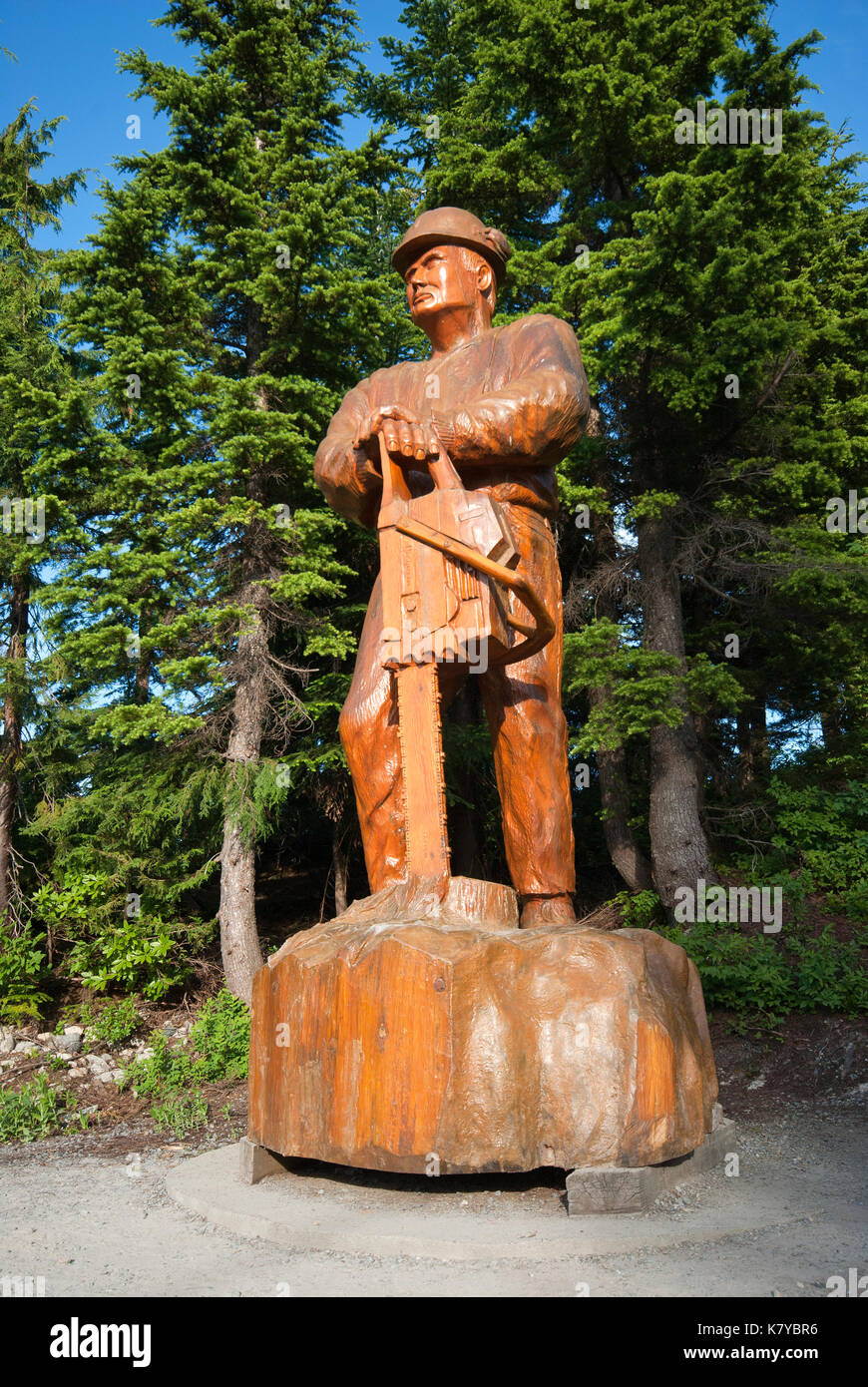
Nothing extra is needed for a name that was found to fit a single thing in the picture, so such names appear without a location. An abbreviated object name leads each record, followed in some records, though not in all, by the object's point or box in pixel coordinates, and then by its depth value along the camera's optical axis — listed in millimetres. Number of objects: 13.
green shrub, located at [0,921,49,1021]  8180
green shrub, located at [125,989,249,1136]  6590
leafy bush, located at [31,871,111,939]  8508
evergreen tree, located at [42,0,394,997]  8141
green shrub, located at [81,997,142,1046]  7801
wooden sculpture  3068
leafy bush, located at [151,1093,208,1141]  5547
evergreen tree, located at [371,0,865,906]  7816
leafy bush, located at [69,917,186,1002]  8344
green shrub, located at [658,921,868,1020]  6453
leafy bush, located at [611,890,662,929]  8477
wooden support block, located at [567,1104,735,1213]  2939
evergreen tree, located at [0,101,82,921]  8656
